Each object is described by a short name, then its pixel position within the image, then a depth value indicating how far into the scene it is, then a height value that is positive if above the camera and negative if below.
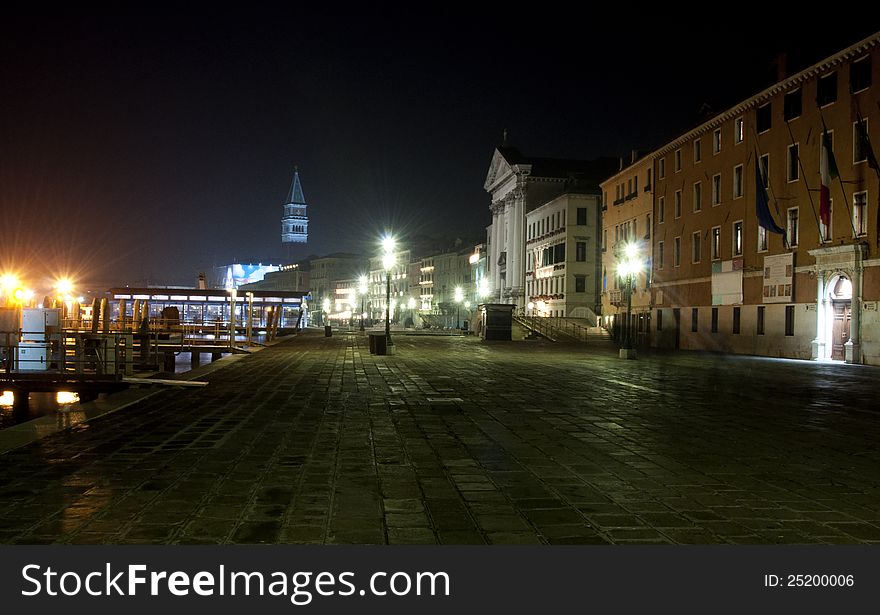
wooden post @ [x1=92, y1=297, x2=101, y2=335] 35.34 +0.04
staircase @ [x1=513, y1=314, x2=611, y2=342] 59.89 -1.53
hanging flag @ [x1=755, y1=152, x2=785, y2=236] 36.22 +4.67
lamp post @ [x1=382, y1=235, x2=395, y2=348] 40.84 +3.15
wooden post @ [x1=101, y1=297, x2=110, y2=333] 36.19 -0.01
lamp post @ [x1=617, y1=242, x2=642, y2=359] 33.59 +0.44
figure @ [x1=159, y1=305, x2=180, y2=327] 60.75 -0.04
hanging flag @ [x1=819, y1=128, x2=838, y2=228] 32.56 +5.55
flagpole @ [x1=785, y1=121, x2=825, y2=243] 34.25 +4.98
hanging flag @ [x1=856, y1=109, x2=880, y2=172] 30.69 +6.50
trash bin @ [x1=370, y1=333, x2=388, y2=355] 34.25 -1.48
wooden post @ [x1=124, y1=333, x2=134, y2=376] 22.48 -1.08
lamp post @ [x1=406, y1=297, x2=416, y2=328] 131.39 +1.19
